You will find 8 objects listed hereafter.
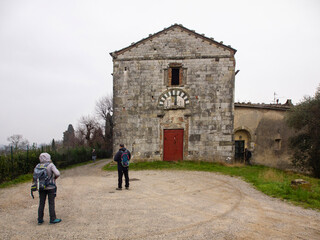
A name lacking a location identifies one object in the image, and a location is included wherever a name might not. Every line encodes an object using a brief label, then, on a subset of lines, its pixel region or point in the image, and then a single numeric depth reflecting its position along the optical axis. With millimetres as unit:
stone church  15250
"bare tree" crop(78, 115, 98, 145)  37912
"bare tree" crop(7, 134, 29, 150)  60684
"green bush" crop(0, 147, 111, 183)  10709
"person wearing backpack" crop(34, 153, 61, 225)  5035
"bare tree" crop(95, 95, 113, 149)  38250
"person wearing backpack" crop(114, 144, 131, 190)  8328
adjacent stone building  17234
